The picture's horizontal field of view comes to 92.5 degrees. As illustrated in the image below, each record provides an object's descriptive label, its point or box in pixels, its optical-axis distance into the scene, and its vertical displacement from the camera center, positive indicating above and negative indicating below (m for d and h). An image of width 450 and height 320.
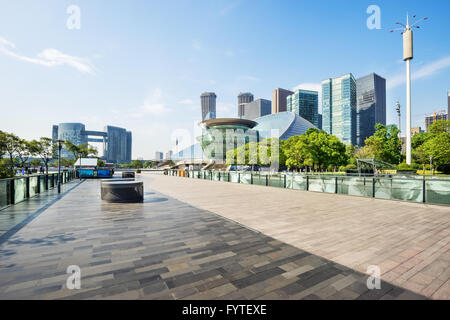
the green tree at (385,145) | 43.86 +3.18
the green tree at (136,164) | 136.82 -2.11
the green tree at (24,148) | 42.49 +2.78
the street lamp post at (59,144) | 17.22 +1.41
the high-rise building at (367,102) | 162.00 +48.35
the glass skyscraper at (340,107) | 154.38 +39.75
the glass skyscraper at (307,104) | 173.62 +45.23
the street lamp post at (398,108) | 59.46 +14.24
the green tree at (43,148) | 47.53 +3.22
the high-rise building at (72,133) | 152.00 +20.79
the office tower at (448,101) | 184.35 +50.65
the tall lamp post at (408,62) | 44.78 +21.77
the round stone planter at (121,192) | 10.65 -1.55
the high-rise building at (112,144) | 187.75 +15.33
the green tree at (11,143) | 38.22 +3.38
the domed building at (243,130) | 100.88 +15.31
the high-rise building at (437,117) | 186.55 +37.38
